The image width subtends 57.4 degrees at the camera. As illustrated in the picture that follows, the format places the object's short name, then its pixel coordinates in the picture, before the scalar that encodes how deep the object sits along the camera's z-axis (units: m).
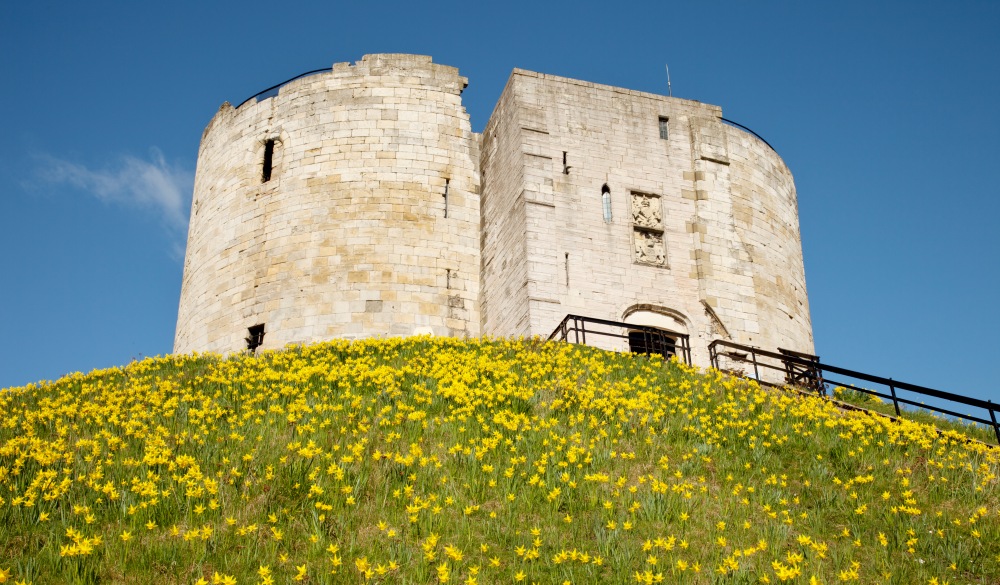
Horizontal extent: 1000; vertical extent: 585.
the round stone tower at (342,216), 20.08
